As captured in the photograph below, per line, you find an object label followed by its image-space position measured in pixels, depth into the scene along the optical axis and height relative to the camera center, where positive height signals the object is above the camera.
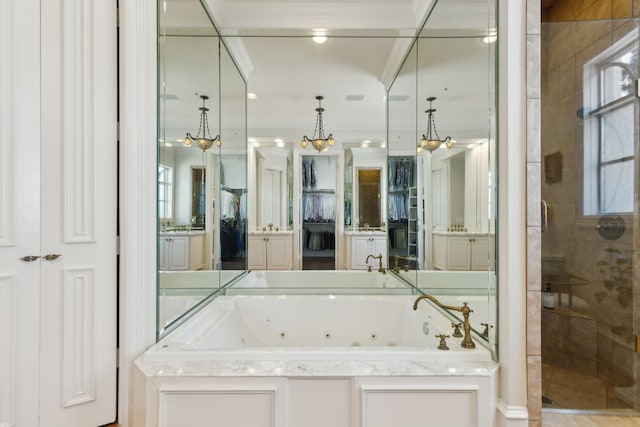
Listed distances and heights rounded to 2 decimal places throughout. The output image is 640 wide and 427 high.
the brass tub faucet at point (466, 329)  1.39 -0.51
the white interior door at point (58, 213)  1.22 +0.00
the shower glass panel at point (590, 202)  1.83 +0.08
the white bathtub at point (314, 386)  1.23 -0.68
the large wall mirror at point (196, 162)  1.56 +0.33
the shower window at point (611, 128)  1.83 +0.52
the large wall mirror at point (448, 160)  1.44 +0.34
